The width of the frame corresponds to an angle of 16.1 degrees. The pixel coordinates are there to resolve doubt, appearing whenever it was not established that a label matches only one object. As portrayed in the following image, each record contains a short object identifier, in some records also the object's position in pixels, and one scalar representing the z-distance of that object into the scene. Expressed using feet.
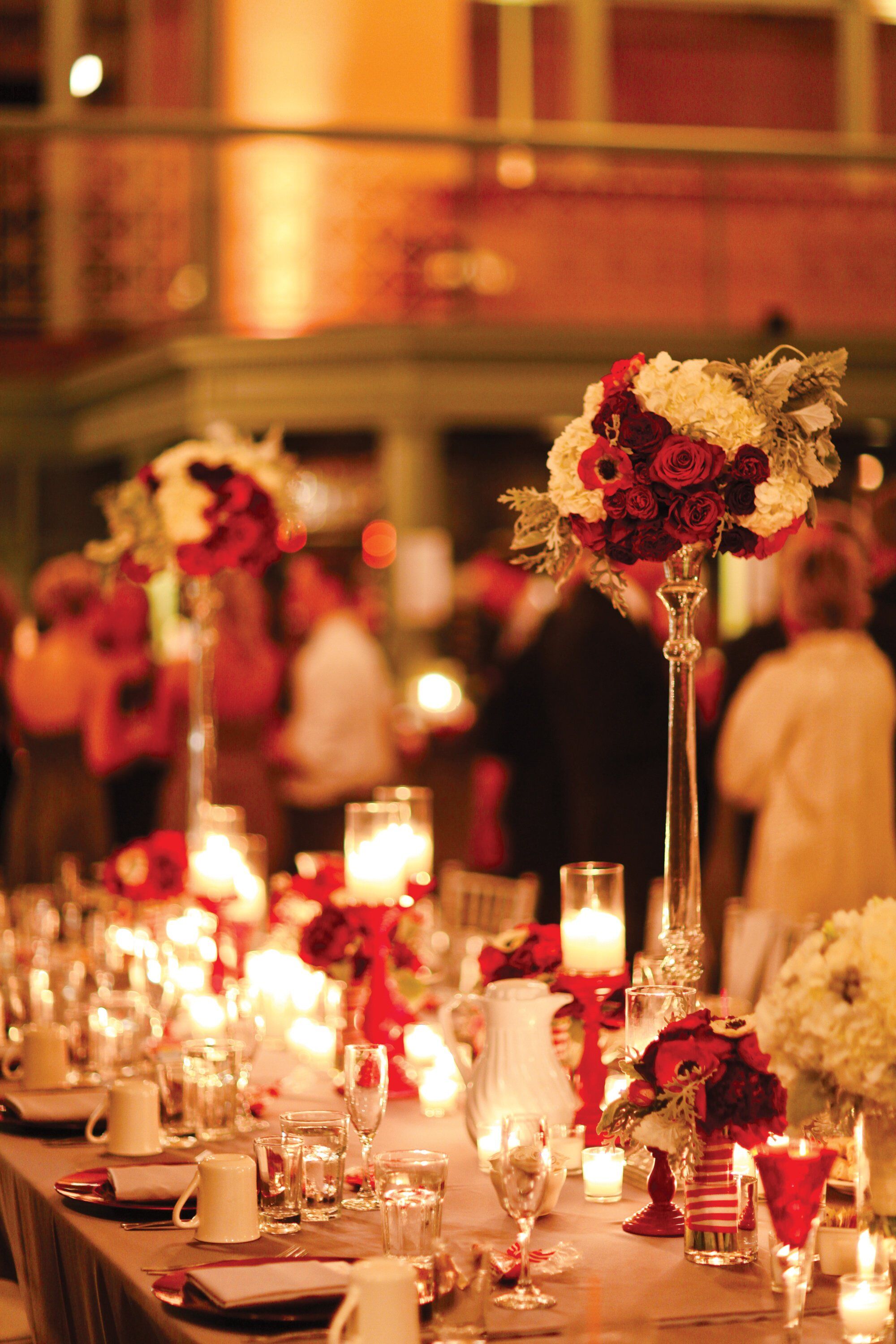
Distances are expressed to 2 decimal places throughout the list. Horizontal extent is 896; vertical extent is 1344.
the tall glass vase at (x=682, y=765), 14.98
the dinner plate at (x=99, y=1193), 12.76
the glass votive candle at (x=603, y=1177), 13.39
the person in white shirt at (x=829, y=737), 25.41
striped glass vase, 11.64
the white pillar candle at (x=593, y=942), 14.98
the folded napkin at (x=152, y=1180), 12.98
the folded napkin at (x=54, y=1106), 15.49
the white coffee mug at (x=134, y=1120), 14.57
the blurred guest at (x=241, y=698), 37.16
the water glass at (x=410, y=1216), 11.06
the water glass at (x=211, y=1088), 14.95
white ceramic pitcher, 13.77
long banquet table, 10.63
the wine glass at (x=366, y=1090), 13.01
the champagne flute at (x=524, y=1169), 10.95
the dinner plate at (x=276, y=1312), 10.37
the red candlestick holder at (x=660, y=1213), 12.51
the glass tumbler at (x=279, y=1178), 12.61
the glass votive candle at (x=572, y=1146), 13.76
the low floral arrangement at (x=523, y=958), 15.50
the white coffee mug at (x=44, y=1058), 17.32
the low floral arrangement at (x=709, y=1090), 11.41
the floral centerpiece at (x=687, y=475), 14.32
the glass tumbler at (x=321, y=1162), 12.79
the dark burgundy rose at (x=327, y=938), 17.21
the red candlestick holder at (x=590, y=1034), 14.86
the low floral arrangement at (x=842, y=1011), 10.21
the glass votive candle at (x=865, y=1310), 10.24
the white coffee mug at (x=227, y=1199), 12.04
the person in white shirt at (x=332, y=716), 41.37
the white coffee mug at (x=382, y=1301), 9.55
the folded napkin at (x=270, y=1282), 10.50
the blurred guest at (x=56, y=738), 37.99
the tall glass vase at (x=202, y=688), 25.72
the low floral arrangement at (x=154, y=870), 22.08
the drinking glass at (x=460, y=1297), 10.35
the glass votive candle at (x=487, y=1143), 13.55
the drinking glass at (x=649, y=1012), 12.74
